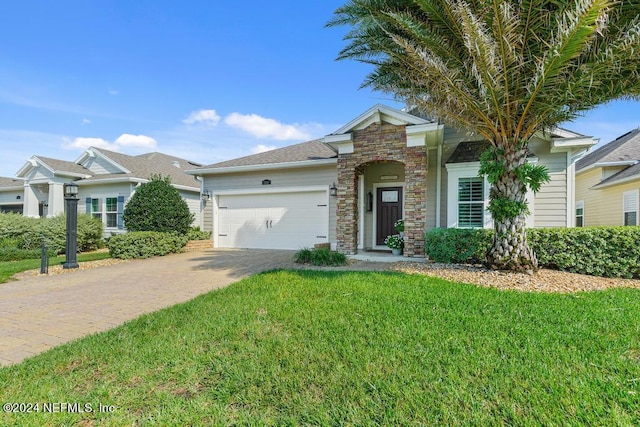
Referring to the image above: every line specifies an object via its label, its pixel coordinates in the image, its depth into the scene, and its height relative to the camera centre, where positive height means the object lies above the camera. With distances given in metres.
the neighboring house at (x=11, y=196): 20.23 +0.99
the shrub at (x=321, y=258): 8.22 -1.25
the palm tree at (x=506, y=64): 5.08 +2.76
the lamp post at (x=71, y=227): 8.62 -0.47
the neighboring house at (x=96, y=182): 15.48 +1.52
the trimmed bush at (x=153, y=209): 11.38 +0.11
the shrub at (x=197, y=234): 13.02 -0.98
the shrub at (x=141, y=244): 10.32 -1.16
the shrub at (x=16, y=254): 10.86 -1.58
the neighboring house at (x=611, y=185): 11.93 +1.31
